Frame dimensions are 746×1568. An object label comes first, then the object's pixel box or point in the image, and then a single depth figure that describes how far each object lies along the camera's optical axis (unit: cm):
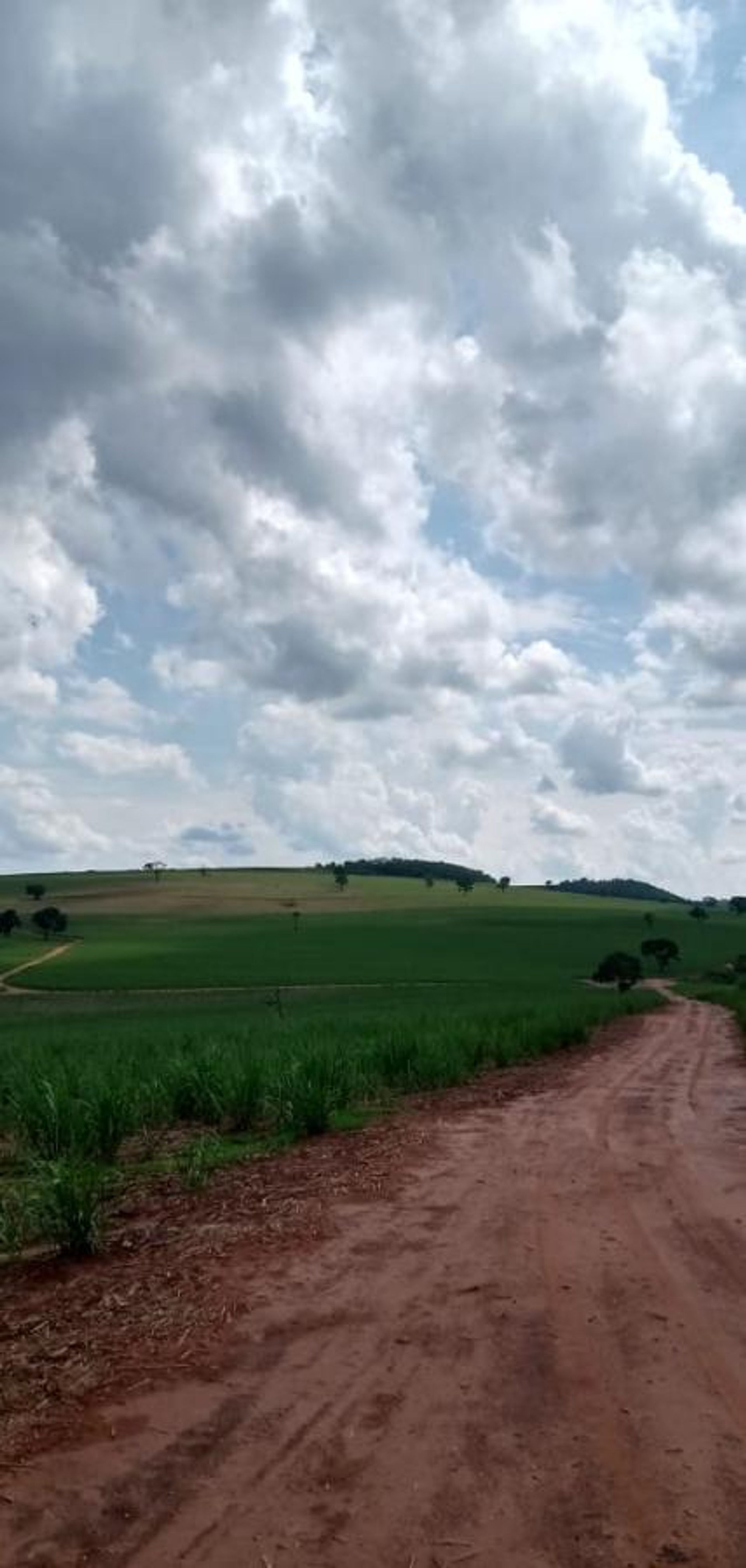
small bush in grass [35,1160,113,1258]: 735
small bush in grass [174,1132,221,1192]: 944
